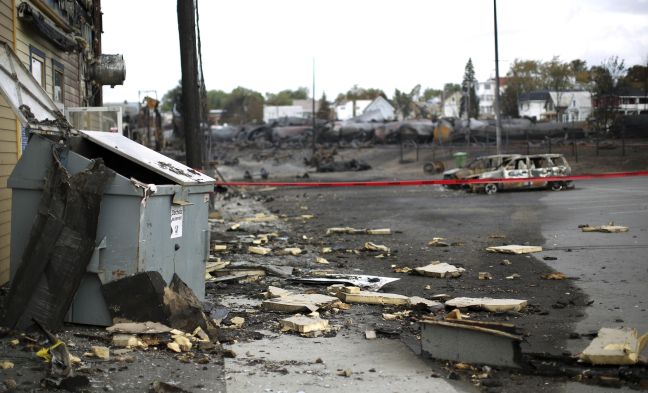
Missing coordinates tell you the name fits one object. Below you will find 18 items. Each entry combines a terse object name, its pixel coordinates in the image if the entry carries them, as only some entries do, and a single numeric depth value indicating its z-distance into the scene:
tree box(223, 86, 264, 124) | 142.09
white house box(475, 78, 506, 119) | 161.50
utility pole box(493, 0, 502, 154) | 35.72
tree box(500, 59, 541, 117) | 110.12
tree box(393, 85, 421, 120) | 136.88
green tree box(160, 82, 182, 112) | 173.96
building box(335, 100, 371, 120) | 158.64
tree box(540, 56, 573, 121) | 106.94
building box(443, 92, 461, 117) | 151.68
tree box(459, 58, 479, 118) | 100.94
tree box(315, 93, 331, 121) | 102.38
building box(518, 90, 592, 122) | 102.69
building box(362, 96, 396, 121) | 114.06
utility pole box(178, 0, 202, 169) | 13.09
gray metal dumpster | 5.97
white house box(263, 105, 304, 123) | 161.38
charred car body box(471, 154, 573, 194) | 27.50
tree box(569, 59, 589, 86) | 109.88
